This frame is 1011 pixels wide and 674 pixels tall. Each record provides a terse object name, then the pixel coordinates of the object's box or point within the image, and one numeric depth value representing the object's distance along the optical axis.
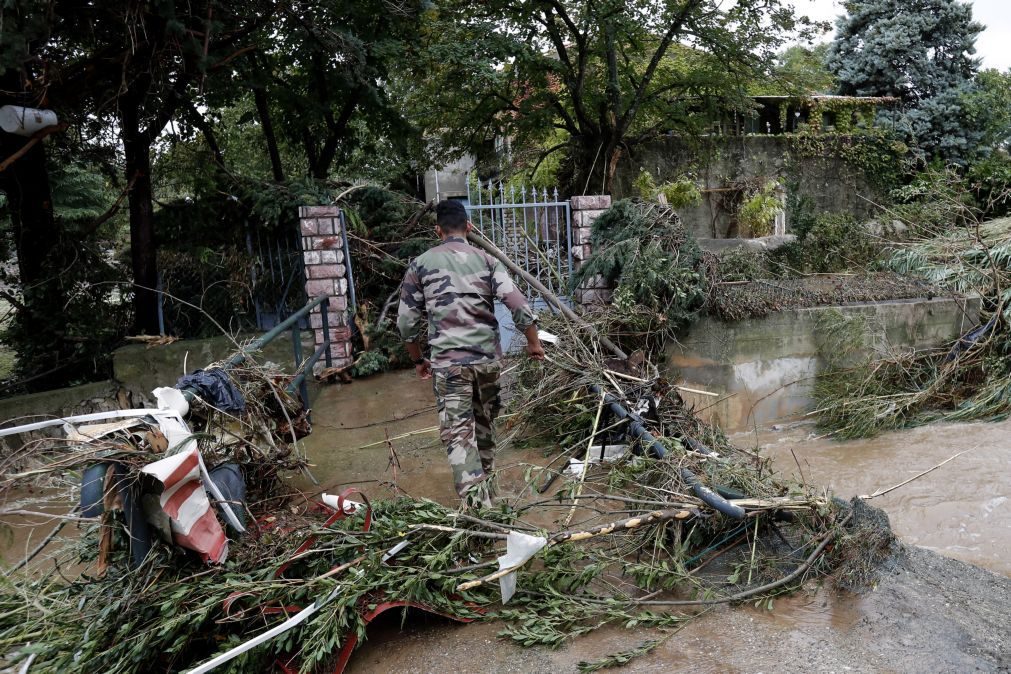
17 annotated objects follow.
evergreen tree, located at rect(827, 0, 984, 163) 15.25
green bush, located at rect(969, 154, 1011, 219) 11.77
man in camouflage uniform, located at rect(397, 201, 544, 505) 3.57
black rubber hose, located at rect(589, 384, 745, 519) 2.74
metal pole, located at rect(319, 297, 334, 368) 6.68
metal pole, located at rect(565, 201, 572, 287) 7.83
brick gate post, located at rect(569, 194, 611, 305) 7.69
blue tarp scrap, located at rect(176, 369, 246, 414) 3.17
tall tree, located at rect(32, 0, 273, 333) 5.90
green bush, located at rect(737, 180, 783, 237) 13.31
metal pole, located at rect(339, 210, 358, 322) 7.22
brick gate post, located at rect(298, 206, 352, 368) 6.94
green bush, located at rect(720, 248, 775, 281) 7.72
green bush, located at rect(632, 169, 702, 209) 12.77
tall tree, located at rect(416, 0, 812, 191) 8.75
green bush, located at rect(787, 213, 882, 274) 10.40
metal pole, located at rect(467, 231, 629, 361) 5.46
